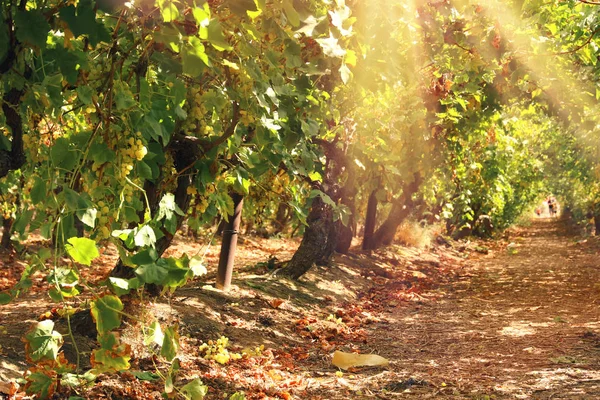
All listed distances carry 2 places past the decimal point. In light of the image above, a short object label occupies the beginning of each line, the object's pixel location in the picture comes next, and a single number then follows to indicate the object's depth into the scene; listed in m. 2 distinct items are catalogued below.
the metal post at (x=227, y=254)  7.62
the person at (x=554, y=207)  53.51
